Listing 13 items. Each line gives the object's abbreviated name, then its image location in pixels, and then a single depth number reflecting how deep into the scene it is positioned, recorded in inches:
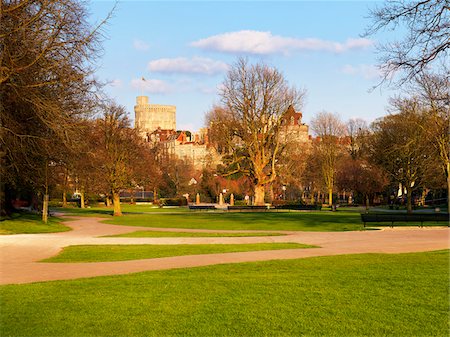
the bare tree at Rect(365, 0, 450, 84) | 634.2
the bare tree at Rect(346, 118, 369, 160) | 3309.5
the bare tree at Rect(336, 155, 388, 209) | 3090.3
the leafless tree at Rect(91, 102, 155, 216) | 2063.2
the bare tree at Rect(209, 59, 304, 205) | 2191.2
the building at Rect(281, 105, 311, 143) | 2255.2
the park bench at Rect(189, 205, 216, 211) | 2519.2
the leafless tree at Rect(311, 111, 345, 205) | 3309.5
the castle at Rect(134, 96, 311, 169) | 2265.0
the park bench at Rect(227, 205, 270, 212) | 2253.9
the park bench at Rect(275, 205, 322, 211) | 2496.3
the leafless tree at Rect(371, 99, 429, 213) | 2154.3
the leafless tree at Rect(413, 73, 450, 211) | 1763.0
